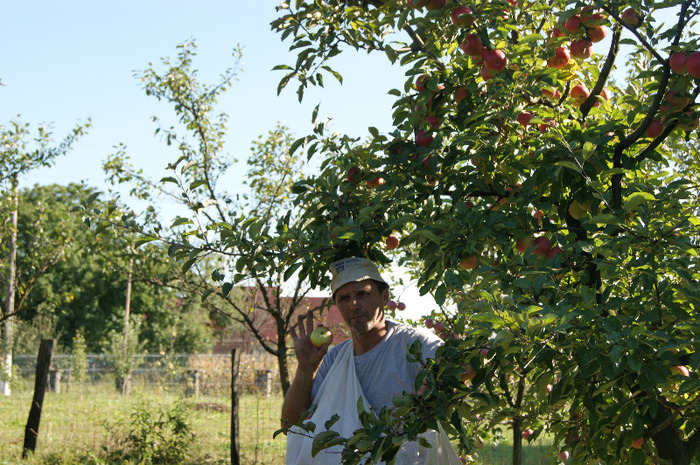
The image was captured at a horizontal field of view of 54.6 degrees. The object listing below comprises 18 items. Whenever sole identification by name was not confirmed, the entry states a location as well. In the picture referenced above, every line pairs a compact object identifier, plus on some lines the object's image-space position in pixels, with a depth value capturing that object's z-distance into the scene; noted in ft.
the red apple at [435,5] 7.98
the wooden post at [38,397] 22.35
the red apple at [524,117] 8.12
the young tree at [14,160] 28.55
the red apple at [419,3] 7.93
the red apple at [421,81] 8.24
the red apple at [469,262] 8.27
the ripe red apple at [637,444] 8.55
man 8.76
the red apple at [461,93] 8.41
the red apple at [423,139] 8.50
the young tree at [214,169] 19.33
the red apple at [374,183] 9.15
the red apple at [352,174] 9.55
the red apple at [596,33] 8.13
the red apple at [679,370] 7.87
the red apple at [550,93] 8.25
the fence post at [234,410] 20.74
